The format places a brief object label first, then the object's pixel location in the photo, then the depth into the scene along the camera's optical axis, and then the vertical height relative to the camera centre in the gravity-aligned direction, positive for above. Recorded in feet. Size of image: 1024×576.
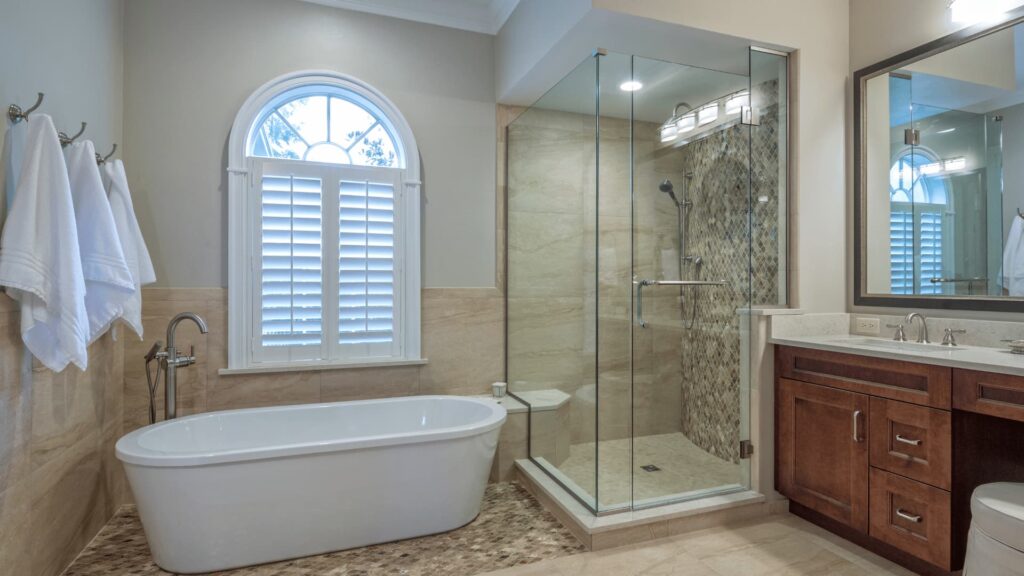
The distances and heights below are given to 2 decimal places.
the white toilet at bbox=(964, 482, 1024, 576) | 5.22 -2.46
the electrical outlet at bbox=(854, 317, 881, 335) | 8.87 -0.54
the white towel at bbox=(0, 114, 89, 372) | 5.74 +0.42
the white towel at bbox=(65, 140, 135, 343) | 6.84 +0.68
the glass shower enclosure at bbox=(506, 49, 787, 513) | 8.39 +0.48
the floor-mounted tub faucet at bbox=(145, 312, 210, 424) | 8.66 -1.17
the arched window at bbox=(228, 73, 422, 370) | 9.64 +1.27
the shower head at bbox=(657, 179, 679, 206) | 8.93 +1.83
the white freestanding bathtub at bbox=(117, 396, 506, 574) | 6.81 -2.72
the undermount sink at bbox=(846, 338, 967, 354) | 7.25 -0.75
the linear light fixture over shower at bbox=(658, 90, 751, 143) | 9.04 +3.17
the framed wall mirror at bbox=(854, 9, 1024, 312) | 7.29 +1.87
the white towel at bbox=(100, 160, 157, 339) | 7.64 +1.08
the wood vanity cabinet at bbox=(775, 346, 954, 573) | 6.62 -2.22
